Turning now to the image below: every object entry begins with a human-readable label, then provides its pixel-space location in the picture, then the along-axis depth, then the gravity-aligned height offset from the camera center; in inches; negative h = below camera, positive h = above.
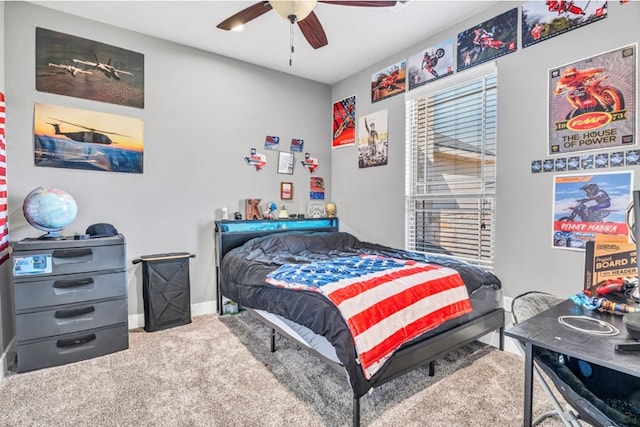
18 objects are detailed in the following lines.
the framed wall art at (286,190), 160.1 +9.3
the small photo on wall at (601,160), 83.4 +13.2
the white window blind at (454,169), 110.6 +15.8
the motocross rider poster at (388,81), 138.3 +59.5
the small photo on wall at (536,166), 96.1 +13.3
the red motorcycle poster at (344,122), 165.0 +47.5
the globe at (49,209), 91.5 -0.5
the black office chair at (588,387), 40.1 -26.9
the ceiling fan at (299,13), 74.0 +54.4
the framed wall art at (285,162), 159.2 +24.0
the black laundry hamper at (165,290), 117.3 -32.5
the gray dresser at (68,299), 88.3 -28.1
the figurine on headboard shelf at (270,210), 151.5 -1.1
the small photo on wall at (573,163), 88.1 +13.2
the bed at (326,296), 65.2 -24.6
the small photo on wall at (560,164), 90.8 +13.2
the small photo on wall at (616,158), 81.0 +13.3
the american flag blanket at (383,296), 64.4 -21.2
